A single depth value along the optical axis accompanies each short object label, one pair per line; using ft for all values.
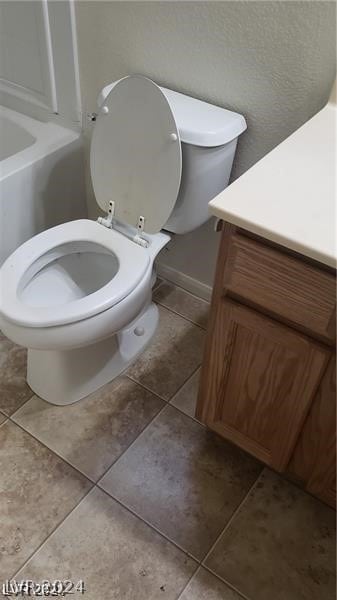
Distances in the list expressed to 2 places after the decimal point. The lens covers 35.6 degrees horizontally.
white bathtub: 5.51
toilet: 4.34
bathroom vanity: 2.99
